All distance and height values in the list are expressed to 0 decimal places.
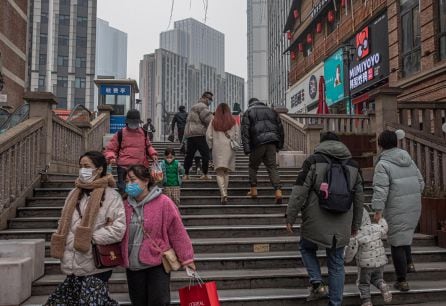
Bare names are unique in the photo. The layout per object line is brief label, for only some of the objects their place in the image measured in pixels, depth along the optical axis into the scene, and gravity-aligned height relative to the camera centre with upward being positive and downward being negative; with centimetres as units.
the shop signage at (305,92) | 2866 +671
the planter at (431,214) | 655 -49
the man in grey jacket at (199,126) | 866 +112
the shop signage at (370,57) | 1838 +576
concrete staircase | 501 -97
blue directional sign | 2381 +505
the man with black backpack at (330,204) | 430 -21
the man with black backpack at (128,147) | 636 +52
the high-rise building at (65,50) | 8831 +2719
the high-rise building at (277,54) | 6875 +2260
